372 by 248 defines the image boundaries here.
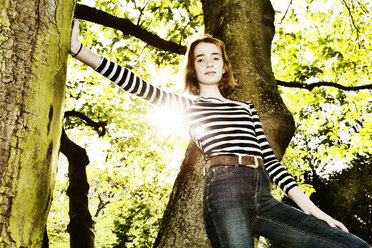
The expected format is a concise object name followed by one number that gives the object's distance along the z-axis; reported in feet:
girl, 6.70
